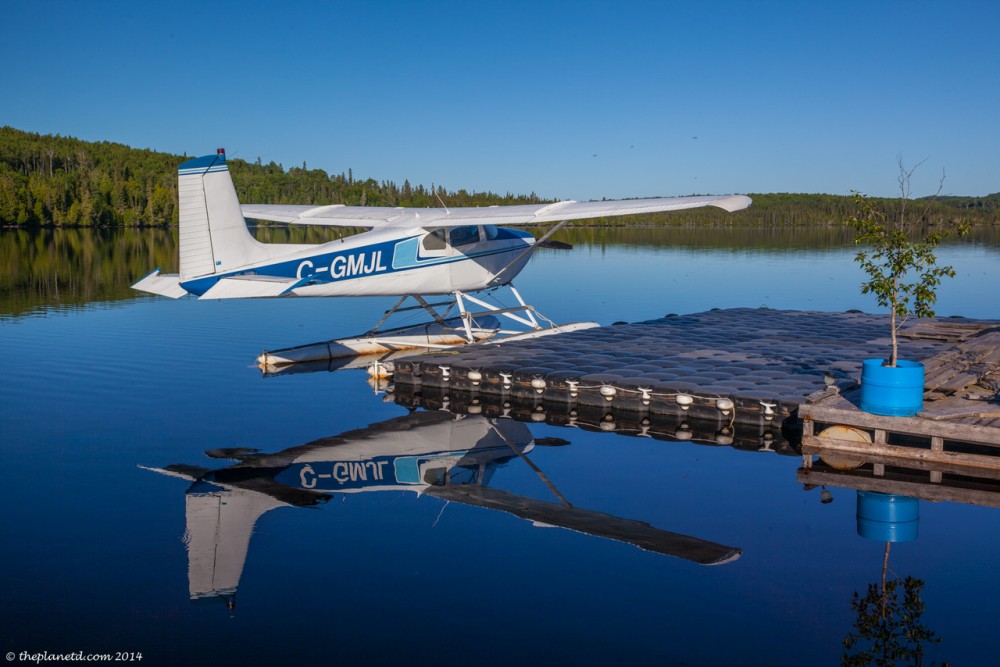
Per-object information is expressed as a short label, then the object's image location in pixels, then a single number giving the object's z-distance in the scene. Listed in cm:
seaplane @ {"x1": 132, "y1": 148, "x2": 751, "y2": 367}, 1084
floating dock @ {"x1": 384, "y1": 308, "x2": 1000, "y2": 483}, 737
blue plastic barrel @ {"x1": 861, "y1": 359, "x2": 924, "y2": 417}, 720
